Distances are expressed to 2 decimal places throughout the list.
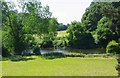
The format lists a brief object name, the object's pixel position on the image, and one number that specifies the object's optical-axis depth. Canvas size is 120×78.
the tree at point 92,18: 44.33
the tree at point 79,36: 39.23
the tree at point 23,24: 25.72
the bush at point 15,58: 20.29
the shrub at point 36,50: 26.51
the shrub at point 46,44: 42.20
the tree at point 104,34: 36.06
